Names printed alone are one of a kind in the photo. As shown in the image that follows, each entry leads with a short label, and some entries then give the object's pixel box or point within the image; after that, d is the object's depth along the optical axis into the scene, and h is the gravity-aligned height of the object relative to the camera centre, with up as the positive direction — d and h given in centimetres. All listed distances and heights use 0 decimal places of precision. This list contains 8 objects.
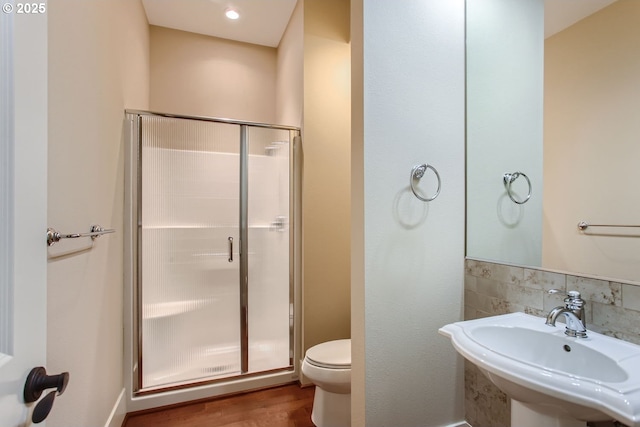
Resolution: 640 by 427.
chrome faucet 98 -35
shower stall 194 -29
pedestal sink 69 -43
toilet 160 -95
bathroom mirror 105 +35
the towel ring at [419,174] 139 +19
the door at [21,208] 45 +1
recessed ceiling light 244 +169
